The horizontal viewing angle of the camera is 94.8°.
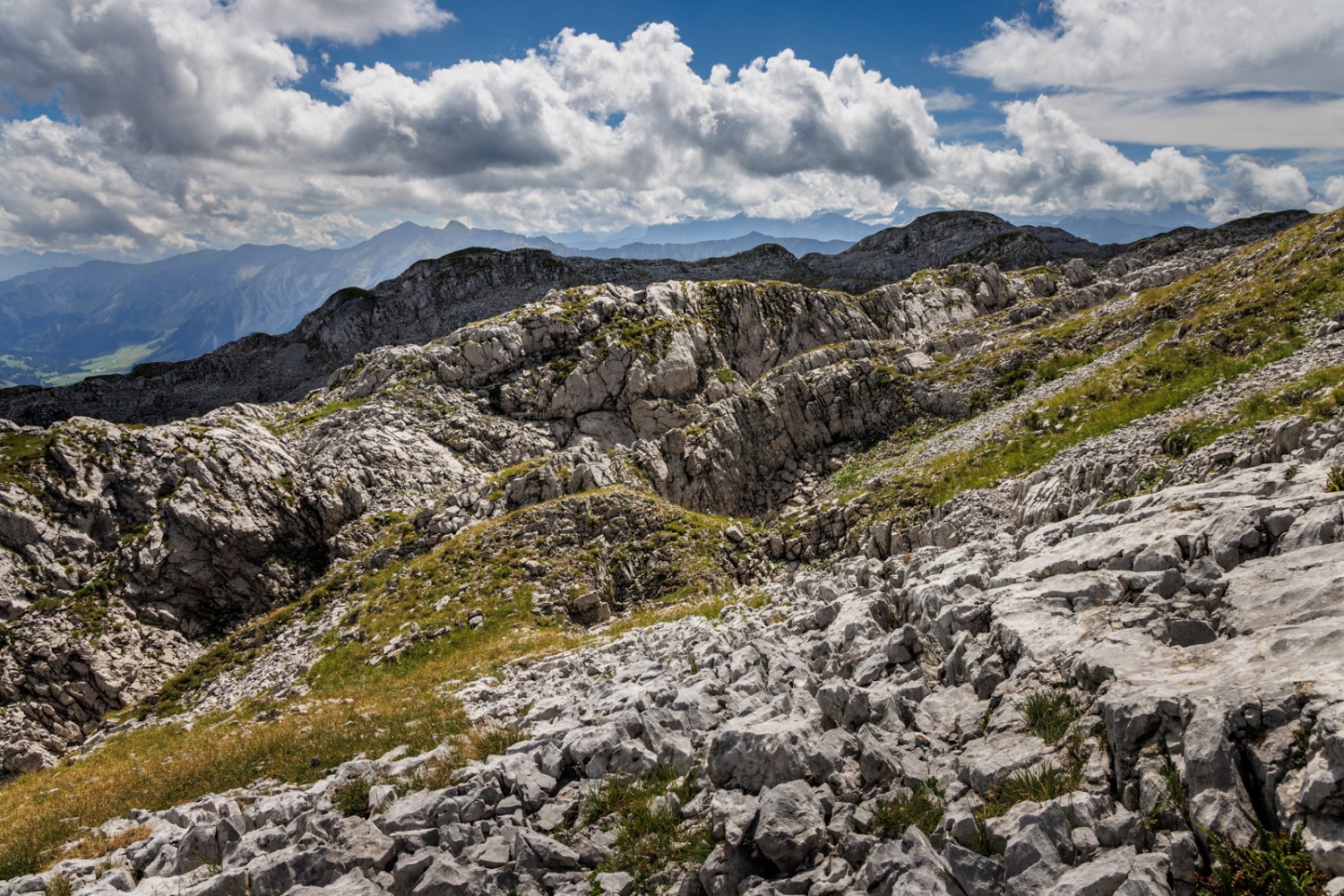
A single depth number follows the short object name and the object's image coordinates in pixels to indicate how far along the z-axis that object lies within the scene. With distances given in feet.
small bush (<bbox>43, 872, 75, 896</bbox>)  37.09
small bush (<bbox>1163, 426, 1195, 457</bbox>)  70.38
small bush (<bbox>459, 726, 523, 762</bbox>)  46.01
